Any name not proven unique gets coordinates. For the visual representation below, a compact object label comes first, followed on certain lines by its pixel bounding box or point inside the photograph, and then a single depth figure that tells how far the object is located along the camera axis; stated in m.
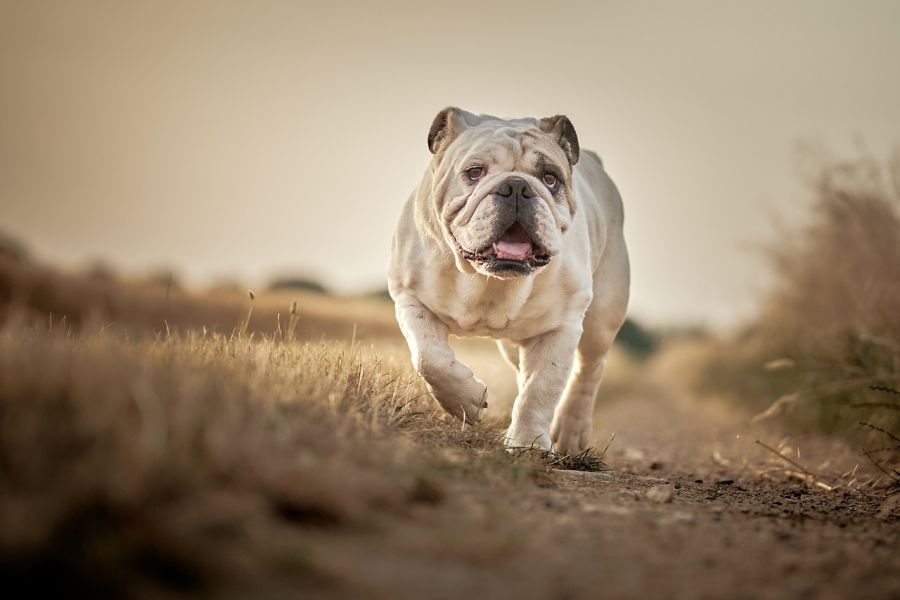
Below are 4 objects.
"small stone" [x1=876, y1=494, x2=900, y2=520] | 8.36
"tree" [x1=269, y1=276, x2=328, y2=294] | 62.50
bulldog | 9.38
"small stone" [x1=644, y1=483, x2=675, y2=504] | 8.16
